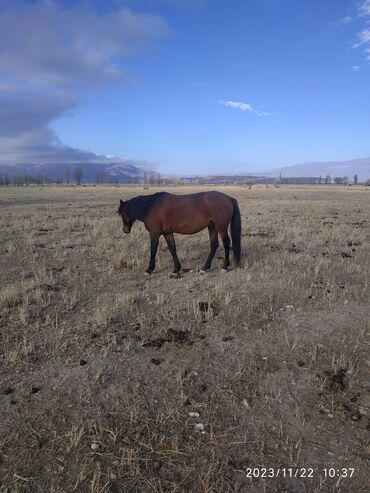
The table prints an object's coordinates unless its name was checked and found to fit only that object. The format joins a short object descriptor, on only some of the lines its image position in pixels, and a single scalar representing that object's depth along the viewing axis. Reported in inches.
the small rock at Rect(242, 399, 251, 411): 137.9
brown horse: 307.1
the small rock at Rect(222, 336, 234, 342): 189.8
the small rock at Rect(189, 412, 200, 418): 134.3
